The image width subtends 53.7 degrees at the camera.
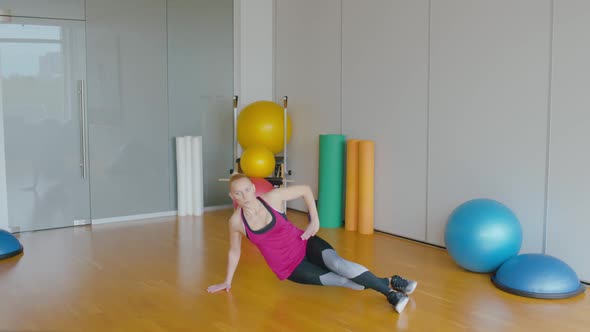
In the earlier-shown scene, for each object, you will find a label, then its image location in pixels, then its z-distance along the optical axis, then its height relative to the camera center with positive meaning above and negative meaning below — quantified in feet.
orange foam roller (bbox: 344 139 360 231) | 19.21 -2.04
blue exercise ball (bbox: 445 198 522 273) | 13.38 -2.61
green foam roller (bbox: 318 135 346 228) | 19.93 -1.95
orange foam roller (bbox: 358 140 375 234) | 18.63 -2.02
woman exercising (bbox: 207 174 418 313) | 11.73 -2.67
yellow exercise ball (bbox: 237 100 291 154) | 20.75 -0.10
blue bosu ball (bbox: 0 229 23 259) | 15.74 -3.40
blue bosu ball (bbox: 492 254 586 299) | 12.33 -3.34
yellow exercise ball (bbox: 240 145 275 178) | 19.62 -1.35
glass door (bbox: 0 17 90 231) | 18.72 +0.02
